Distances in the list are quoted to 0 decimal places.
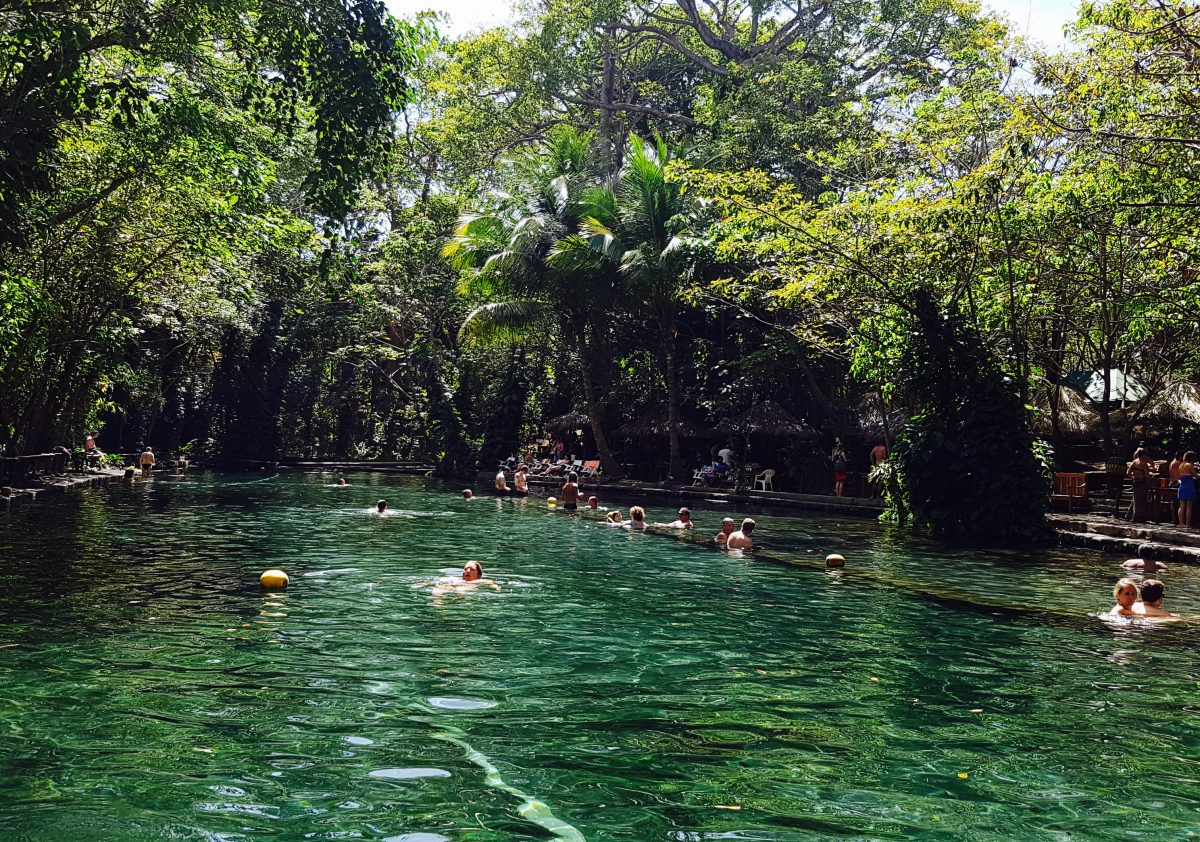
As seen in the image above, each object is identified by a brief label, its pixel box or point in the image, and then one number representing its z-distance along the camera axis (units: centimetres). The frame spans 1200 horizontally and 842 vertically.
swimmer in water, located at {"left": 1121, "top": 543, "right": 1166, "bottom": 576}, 1533
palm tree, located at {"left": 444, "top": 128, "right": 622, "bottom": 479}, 3334
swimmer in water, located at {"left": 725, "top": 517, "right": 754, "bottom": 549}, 1783
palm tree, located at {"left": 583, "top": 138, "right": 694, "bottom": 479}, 3156
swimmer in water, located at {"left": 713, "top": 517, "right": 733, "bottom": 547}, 1845
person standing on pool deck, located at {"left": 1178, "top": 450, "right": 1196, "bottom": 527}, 1930
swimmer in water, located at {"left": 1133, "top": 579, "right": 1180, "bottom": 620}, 1141
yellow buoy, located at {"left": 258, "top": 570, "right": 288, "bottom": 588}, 1245
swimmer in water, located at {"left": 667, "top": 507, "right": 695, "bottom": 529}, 2059
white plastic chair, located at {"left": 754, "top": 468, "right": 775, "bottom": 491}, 3212
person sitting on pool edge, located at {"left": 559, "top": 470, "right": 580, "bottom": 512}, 2536
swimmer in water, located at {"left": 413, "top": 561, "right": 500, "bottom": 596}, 1274
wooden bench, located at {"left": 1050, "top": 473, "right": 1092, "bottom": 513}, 2355
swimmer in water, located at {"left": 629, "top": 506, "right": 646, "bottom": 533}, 2103
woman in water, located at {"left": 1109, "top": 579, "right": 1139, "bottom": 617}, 1152
